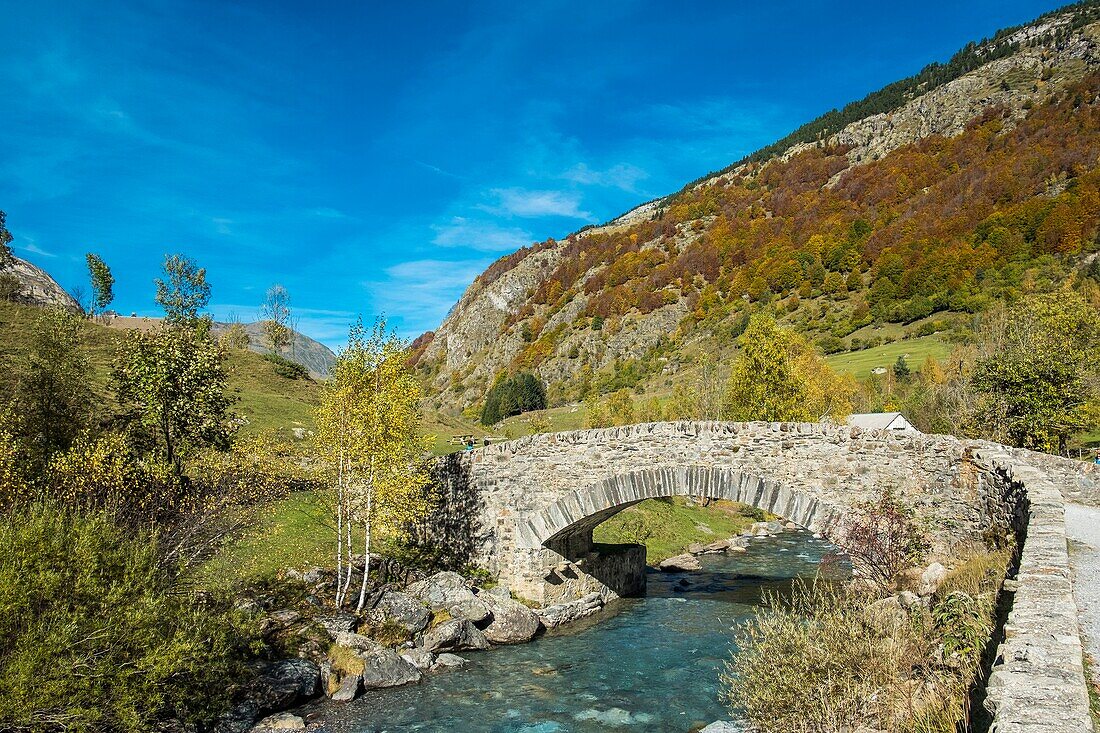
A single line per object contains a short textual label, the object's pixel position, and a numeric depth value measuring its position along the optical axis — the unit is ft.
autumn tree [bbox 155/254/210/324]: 188.96
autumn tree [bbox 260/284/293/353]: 237.04
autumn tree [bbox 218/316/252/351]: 203.72
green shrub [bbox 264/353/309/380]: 174.54
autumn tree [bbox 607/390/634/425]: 191.52
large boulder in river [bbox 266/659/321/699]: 46.03
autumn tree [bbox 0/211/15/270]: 159.02
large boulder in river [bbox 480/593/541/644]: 61.77
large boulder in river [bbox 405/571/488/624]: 62.69
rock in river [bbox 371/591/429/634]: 58.70
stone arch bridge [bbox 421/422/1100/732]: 51.05
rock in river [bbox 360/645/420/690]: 49.32
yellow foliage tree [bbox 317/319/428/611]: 60.34
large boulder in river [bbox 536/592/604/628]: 67.77
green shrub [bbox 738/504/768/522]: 138.88
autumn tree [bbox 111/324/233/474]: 58.95
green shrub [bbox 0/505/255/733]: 31.35
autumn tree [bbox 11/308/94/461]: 52.37
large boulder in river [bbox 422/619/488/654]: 57.62
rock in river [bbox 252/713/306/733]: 41.04
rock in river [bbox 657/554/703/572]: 96.30
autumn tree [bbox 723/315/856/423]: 124.88
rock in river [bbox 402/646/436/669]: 53.36
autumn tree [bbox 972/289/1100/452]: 97.56
